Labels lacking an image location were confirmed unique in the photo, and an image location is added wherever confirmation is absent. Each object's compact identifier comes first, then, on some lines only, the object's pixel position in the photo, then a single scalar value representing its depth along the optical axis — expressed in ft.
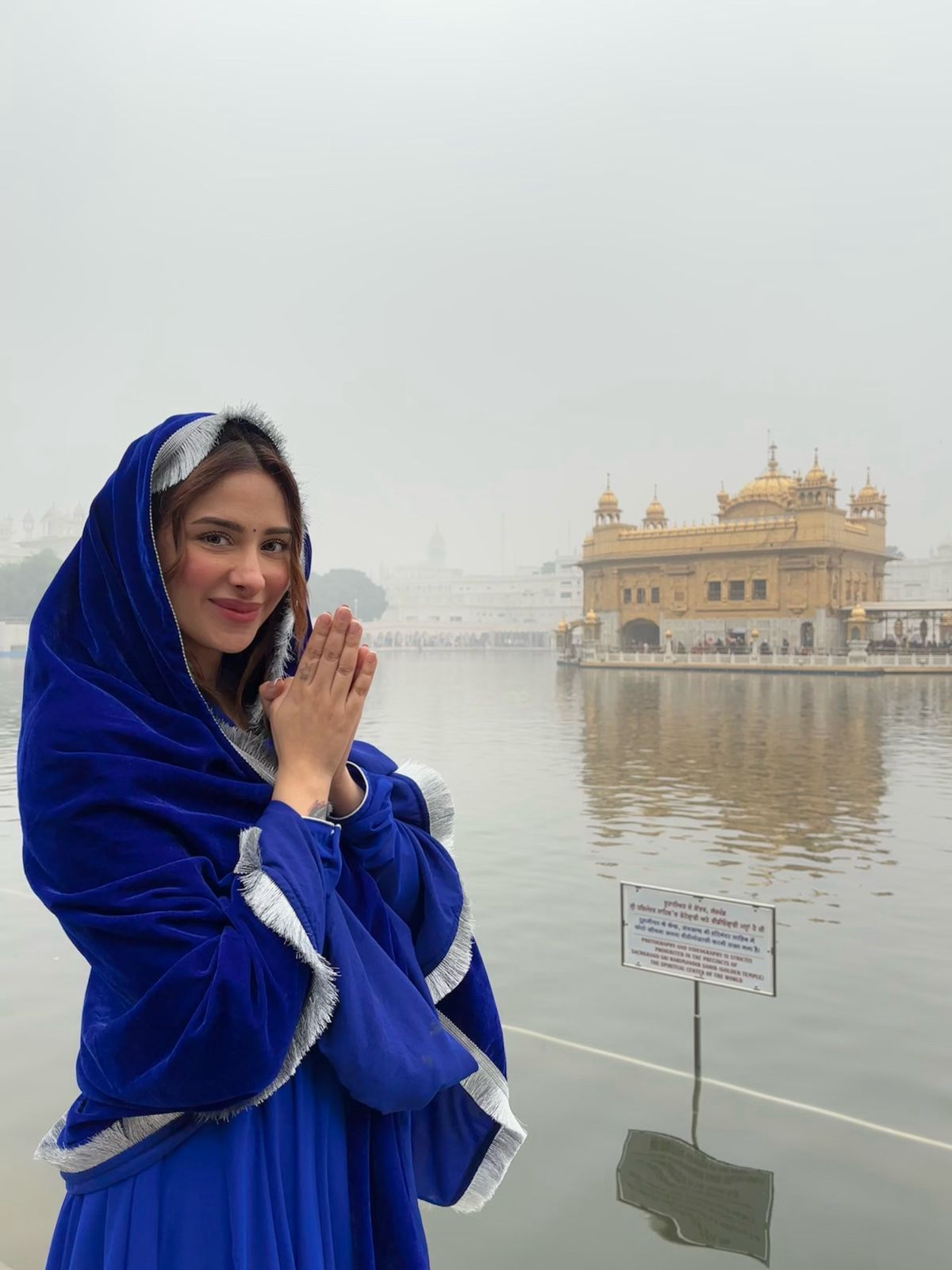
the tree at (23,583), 157.28
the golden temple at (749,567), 114.62
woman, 2.85
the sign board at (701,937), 9.61
